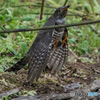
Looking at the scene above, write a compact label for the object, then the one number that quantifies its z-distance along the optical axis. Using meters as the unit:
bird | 6.70
